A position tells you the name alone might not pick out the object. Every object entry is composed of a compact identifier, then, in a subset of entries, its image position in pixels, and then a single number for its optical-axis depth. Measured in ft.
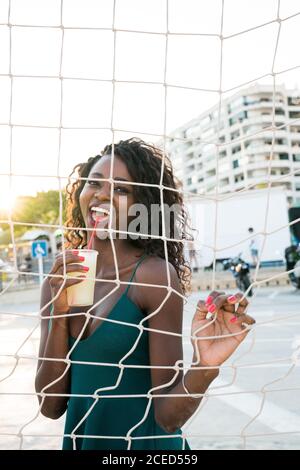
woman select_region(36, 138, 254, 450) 4.56
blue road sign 37.65
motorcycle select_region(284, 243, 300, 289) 38.18
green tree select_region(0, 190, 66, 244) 101.35
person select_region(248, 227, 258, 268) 50.57
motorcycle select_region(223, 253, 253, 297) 37.68
